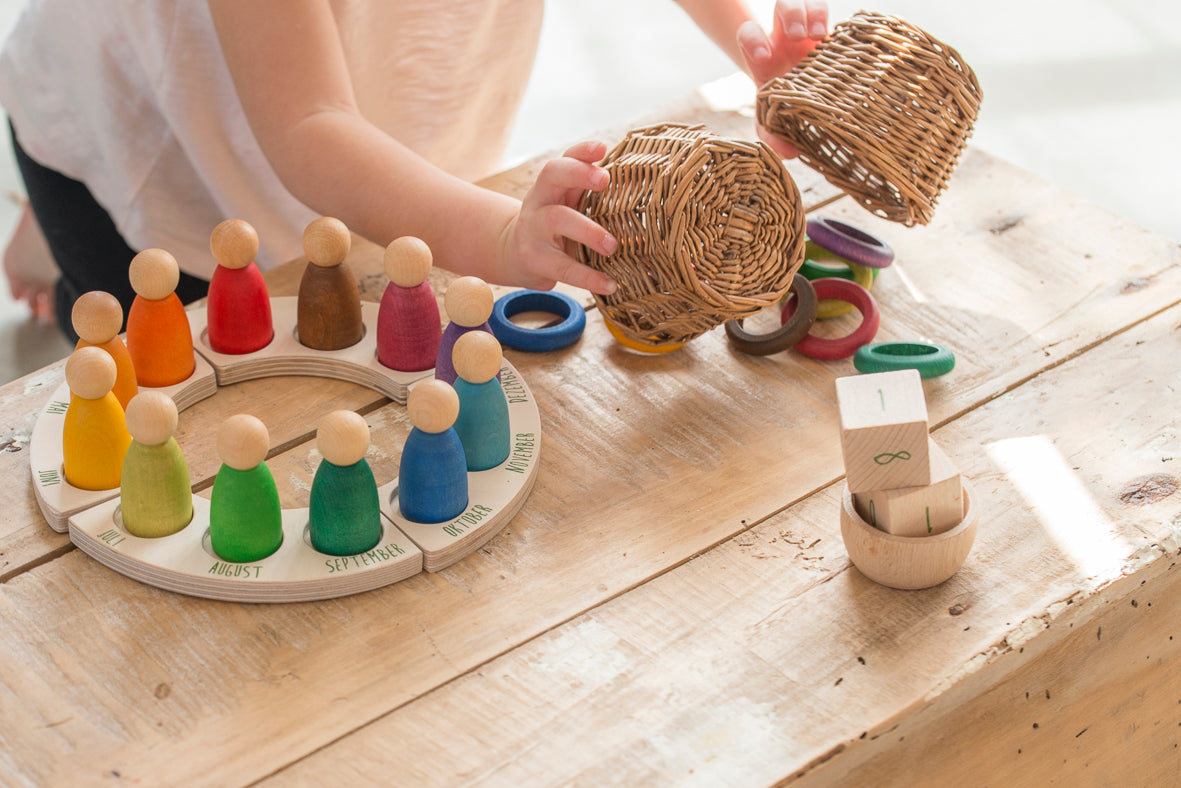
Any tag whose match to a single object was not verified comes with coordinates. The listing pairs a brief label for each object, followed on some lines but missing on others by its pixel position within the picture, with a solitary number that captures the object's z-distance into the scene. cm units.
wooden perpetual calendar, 106
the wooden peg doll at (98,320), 110
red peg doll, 115
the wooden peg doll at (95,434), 107
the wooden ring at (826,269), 124
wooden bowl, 104
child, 120
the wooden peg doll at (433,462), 105
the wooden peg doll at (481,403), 108
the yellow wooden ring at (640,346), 120
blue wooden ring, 120
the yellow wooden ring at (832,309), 123
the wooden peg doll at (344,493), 104
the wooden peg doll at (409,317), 114
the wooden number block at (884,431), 103
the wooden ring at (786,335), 119
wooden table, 101
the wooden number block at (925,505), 104
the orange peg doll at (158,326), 113
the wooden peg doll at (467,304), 111
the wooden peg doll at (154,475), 104
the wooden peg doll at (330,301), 116
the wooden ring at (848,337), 119
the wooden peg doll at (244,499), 103
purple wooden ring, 123
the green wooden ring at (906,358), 117
